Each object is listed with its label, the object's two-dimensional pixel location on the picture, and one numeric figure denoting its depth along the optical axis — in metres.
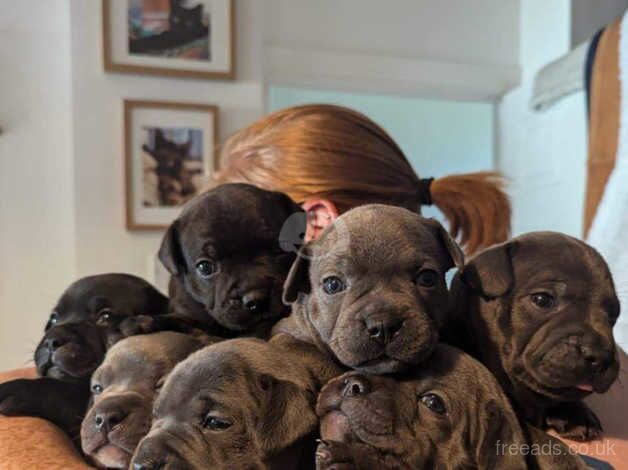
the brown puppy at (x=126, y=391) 0.69
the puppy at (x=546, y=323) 0.64
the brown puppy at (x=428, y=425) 0.58
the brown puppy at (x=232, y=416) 0.58
